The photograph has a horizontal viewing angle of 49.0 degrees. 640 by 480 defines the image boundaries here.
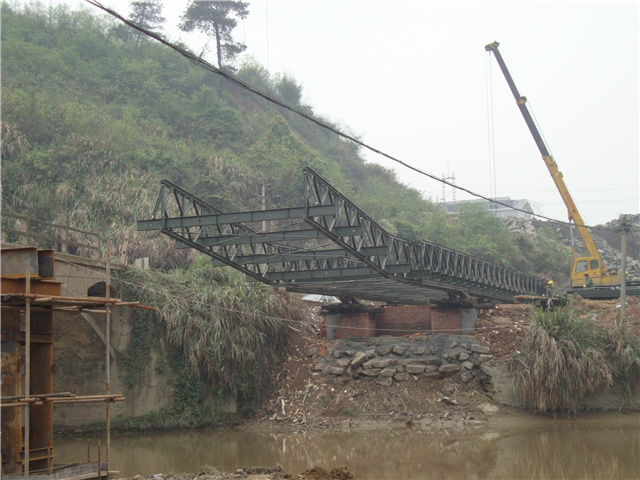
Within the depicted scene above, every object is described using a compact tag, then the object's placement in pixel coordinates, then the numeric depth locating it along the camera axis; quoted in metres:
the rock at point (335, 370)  25.03
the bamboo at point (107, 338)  13.66
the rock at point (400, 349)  25.27
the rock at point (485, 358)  24.47
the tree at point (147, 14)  67.75
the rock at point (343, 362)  25.20
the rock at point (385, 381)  24.28
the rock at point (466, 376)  24.20
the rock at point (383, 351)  25.31
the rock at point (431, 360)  24.80
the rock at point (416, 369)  24.53
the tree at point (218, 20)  63.75
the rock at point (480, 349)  24.72
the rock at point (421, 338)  26.08
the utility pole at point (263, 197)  36.25
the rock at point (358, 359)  24.92
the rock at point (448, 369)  24.42
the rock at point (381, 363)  24.78
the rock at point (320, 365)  25.52
